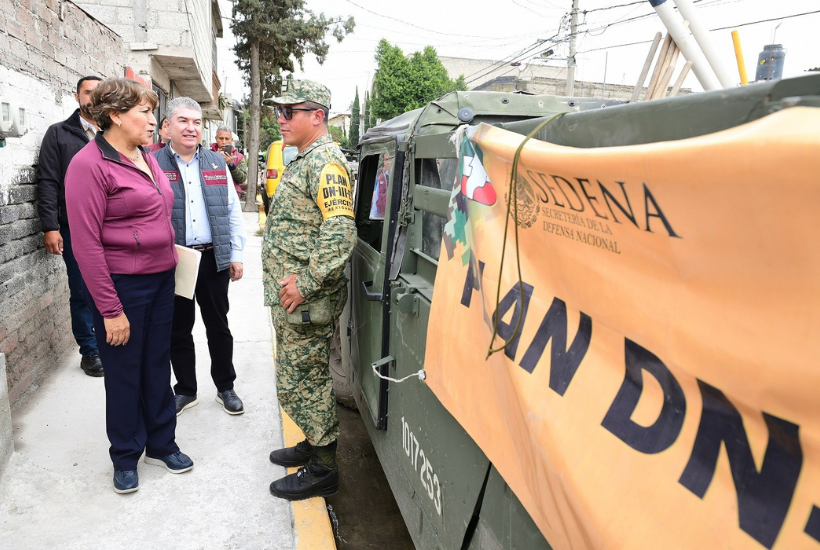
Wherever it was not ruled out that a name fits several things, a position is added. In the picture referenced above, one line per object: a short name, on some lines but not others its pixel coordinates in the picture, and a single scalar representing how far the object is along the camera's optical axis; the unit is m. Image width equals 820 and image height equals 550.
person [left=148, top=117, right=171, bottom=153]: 3.63
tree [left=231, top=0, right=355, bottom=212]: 18.98
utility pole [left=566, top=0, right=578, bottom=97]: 18.38
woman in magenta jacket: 2.45
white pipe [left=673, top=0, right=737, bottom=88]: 1.91
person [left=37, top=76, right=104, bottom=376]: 3.74
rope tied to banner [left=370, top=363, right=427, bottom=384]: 1.90
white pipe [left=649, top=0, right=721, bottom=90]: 1.94
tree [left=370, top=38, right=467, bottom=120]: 36.03
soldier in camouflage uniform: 2.58
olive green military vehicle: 1.08
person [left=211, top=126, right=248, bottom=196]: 4.20
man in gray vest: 3.28
